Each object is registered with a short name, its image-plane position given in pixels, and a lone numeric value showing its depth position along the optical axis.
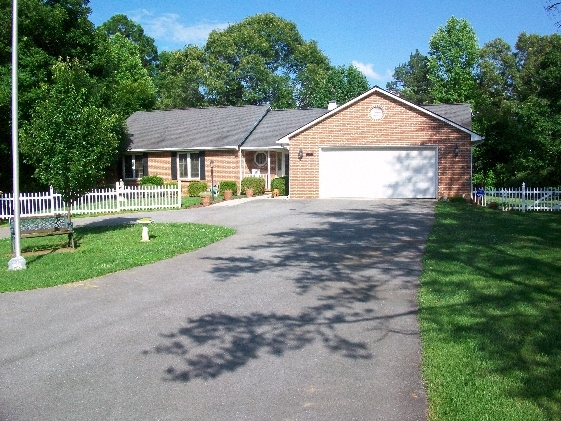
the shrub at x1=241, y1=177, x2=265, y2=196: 27.30
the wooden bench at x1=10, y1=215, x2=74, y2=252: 12.22
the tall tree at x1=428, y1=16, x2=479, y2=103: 51.97
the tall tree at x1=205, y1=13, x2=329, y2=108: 54.19
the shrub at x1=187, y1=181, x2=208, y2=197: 28.22
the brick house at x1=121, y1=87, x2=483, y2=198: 23.05
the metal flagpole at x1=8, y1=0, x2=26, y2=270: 10.30
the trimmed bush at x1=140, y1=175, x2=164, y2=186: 29.36
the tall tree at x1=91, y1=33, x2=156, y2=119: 25.72
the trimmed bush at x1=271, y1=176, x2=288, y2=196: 27.06
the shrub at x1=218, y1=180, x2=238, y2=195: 27.42
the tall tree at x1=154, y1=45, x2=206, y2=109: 55.03
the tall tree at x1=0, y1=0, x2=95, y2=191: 20.58
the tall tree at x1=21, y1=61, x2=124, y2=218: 12.92
